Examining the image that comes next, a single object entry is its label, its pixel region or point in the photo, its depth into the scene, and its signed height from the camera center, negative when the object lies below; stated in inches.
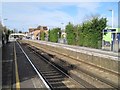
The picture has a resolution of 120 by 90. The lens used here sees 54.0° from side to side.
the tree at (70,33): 1128.0 +50.4
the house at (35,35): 3044.3 +89.1
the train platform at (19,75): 229.0 -90.6
